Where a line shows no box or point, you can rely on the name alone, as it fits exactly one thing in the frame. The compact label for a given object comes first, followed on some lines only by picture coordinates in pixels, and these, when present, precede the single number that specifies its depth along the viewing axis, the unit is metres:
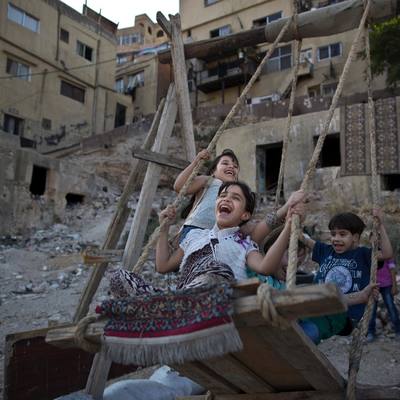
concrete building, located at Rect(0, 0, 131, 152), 20.25
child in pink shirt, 4.05
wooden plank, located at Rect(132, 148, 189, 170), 3.55
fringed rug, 1.29
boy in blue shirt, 2.54
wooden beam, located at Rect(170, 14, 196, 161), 3.86
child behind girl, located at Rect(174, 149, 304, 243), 2.35
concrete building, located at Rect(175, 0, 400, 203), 10.69
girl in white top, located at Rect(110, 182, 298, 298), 1.80
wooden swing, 1.19
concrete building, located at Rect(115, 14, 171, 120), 27.16
